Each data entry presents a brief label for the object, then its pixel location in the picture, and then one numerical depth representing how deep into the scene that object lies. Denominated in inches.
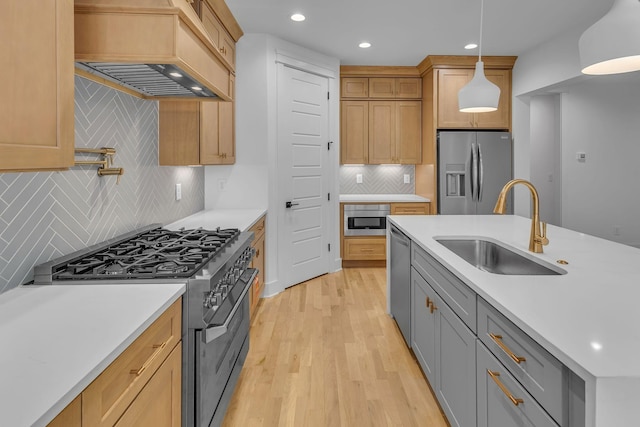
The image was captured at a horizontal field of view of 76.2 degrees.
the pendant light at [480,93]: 102.8
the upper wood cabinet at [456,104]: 203.3
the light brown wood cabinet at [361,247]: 215.2
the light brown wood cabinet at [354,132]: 221.1
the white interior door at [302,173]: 172.6
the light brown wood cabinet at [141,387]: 35.0
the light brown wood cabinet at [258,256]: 132.6
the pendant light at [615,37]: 55.6
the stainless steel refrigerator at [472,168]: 202.1
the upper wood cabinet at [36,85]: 37.5
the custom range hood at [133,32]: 59.1
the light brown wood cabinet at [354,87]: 220.5
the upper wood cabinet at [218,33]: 118.9
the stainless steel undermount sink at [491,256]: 82.6
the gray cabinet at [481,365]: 39.6
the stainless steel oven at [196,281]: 60.4
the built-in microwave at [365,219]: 213.4
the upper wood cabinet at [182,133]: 114.7
